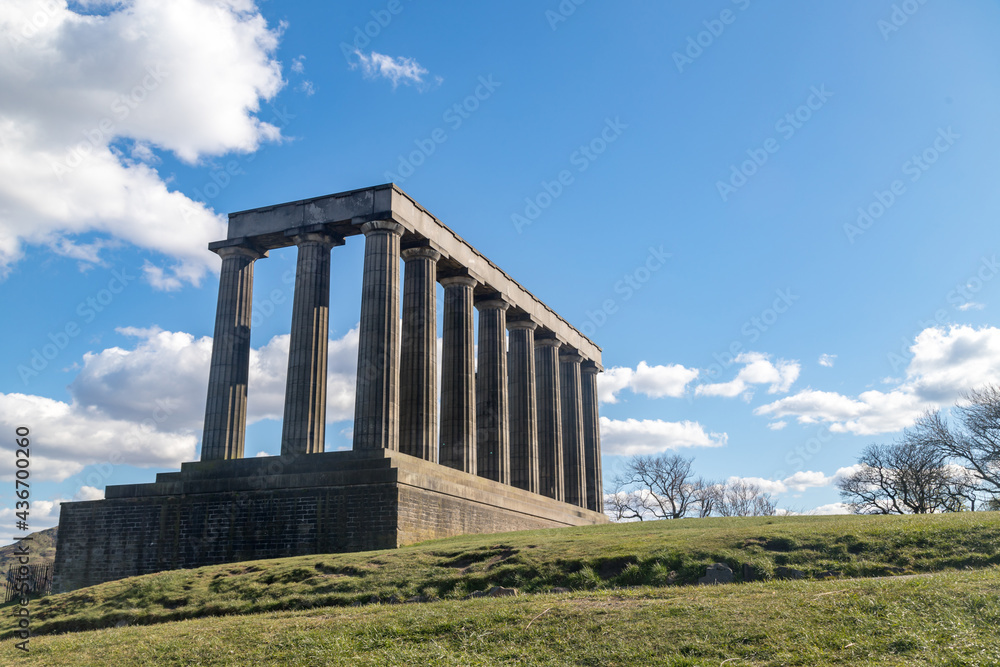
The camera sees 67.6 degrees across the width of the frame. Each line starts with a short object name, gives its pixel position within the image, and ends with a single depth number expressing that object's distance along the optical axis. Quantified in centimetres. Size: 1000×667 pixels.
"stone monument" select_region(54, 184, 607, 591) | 3045
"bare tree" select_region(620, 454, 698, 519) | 8294
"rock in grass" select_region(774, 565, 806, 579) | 1652
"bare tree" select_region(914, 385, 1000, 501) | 4609
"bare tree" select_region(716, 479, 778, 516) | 10425
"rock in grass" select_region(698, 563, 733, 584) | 1669
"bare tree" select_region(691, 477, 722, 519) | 8741
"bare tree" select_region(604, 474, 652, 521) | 8488
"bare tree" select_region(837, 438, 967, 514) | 5400
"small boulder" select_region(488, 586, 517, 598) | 1694
